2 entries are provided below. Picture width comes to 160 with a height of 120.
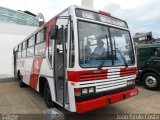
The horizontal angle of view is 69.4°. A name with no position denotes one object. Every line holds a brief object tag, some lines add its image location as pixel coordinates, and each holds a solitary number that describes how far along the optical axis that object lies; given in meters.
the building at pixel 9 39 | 9.08
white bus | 2.40
